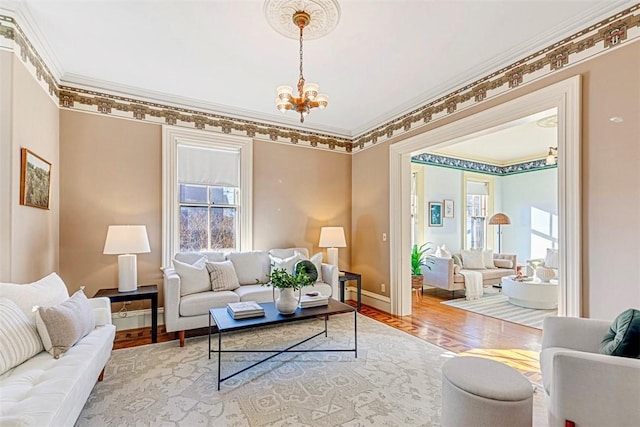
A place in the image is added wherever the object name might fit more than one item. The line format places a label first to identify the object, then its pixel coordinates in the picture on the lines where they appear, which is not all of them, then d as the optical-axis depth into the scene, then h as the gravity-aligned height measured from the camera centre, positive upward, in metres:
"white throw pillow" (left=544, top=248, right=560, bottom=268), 5.89 -0.81
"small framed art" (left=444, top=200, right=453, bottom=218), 6.96 +0.20
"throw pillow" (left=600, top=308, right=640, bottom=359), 1.53 -0.62
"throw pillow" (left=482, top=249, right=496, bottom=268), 6.41 -0.87
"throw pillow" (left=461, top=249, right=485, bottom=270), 6.23 -0.88
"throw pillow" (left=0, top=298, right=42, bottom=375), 1.66 -0.70
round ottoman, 1.57 -0.96
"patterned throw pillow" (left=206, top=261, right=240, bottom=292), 3.69 -0.74
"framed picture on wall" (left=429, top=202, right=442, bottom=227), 6.74 +0.07
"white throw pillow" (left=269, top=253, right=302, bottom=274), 4.21 -0.64
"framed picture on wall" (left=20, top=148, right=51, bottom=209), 2.62 +0.34
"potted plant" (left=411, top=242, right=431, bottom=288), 5.65 -0.91
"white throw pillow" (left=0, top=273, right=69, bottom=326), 1.93 -0.53
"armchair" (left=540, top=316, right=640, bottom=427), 1.32 -0.79
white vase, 2.77 -0.78
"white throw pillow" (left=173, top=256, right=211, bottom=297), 3.48 -0.72
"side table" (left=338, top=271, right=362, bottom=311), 4.57 -0.92
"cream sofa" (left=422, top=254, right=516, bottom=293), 5.57 -1.09
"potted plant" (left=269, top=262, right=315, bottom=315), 2.77 -0.66
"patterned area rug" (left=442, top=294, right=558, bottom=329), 4.29 -1.47
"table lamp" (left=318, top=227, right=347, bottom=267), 4.73 -0.38
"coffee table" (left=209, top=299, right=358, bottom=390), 2.49 -0.89
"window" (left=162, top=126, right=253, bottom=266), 4.12 +0.36
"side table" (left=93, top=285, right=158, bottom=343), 3.29 -0.87
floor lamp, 7.06 -0.06
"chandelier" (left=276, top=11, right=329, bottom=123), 2.67 +1.05
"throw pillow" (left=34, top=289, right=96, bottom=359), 1.87 -0.70
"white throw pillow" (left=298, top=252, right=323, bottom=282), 4.36 -0.66
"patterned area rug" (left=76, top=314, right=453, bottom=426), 2.05 -1.36
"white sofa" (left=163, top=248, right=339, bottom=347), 3.26 -0.90
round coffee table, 4.76 -1.21
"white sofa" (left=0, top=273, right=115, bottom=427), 1.35 -0.86
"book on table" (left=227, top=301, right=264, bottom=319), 2.64 -0.83
